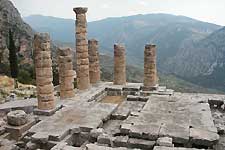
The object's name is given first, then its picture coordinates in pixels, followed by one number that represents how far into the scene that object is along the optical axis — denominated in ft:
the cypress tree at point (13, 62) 99.16
